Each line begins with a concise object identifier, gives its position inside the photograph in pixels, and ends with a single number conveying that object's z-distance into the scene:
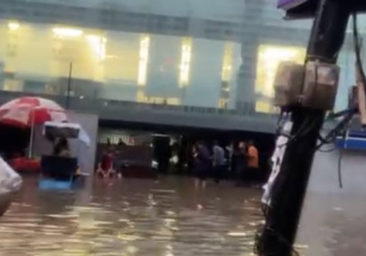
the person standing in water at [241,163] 35.25
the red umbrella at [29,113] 27.25
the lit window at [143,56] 39.50
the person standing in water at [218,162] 35.81
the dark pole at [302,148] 5.94
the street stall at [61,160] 23.78
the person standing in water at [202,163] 35.66
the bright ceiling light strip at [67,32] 39.19
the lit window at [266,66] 39.56
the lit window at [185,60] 39.72
